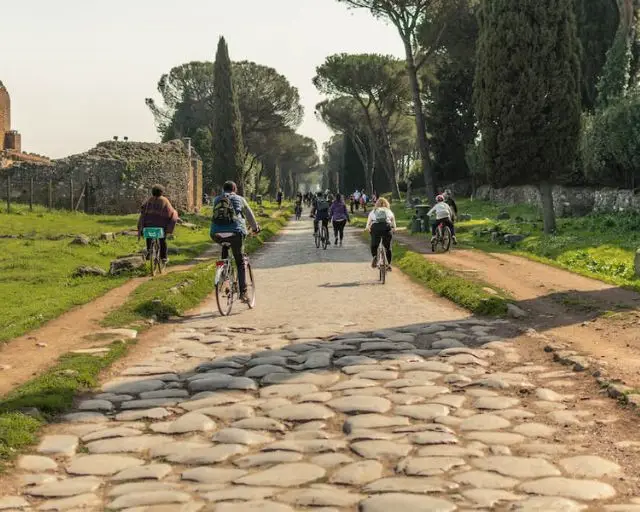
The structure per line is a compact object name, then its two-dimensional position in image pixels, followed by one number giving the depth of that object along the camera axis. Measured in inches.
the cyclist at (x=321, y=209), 903.7
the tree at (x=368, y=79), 2137.1
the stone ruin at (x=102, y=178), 1325.0
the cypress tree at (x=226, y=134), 1823.3
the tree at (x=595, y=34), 1503.4
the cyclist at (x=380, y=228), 597.6
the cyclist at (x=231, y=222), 430.6
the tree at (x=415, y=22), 1450.5
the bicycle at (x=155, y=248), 603.2
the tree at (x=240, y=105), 2583.7
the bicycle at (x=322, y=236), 927.0
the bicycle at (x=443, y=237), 821.9
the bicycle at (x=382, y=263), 582.2
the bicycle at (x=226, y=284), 426.3
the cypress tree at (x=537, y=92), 967.6
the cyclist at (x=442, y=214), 808.3
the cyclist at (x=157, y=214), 601.0
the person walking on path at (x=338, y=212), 884.6
